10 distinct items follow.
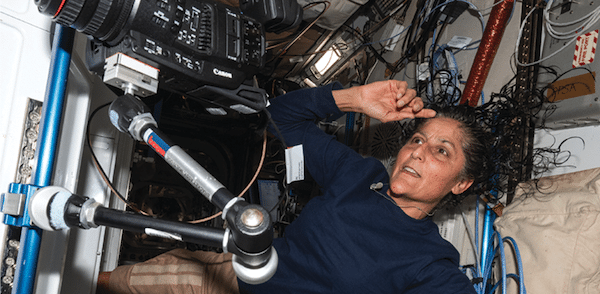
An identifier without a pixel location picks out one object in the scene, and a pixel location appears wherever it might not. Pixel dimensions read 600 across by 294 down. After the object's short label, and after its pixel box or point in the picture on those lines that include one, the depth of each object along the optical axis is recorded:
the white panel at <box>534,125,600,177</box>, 1.30
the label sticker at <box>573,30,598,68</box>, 1.28
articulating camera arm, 0.48
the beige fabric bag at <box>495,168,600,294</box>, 1.14
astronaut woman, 1.24
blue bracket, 0.71
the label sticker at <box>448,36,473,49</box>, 1.91
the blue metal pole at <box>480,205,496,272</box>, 1.48
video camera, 0.71
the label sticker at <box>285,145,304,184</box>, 1.43
